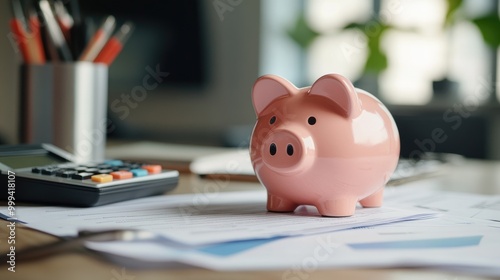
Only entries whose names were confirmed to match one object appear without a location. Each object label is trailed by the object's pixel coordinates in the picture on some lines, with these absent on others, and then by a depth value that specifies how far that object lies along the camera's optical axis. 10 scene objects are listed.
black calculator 0.94
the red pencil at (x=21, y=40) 1.20
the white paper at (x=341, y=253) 0.75
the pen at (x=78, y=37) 1.25
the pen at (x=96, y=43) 1.26
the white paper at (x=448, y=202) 0.95
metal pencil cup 1.20
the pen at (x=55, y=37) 1.23
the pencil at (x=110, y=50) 1.28
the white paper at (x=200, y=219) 0.82
